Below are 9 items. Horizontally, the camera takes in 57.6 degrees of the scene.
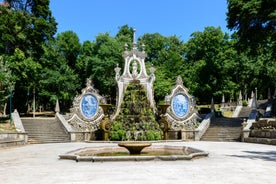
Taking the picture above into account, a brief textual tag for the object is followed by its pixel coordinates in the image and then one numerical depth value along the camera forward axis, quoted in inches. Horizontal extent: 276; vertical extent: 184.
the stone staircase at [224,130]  748.1
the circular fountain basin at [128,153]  354.1
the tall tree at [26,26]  973.1
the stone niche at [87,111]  877.2
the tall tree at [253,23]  799.2
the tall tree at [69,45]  1375.6
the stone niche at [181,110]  856.4
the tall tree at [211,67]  1437.6
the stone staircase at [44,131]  755.4
